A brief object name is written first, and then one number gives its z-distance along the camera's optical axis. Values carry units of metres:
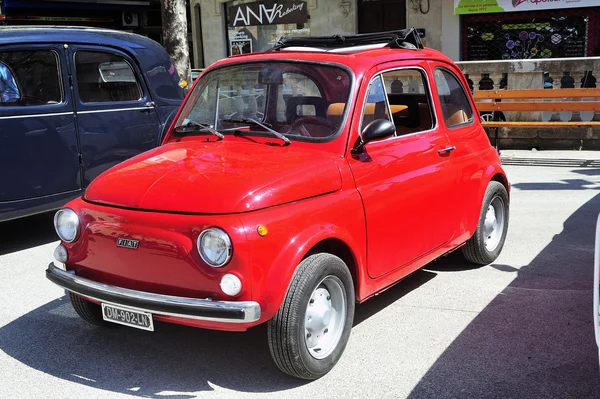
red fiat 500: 3.82
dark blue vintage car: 6.94
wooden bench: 11.31
